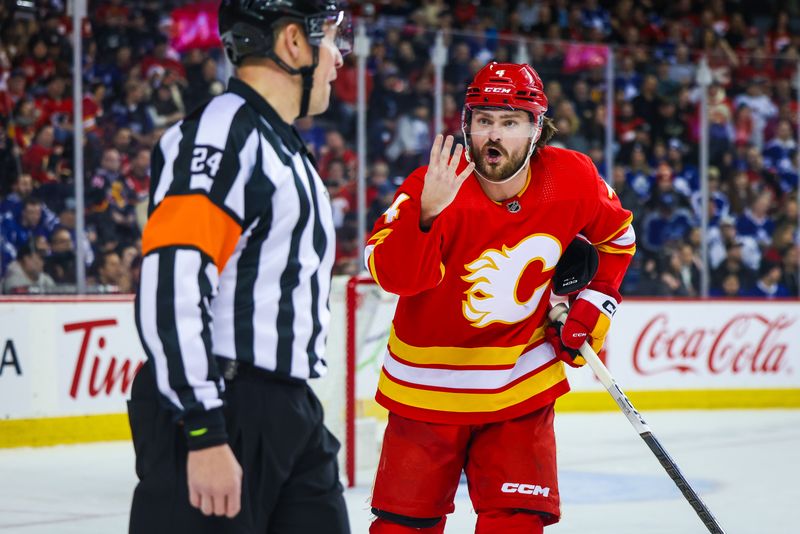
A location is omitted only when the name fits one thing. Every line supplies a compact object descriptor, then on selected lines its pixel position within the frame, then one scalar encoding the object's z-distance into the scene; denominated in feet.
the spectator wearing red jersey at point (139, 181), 44.36
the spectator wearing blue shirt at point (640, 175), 57.01
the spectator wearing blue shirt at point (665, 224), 55.92
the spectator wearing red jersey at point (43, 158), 43.28
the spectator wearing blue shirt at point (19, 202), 42.38
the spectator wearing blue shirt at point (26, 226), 42.21
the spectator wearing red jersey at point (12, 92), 43.55
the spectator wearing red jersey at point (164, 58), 46.48
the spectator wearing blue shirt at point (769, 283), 57.90
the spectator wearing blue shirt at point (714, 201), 57.55
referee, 11.62
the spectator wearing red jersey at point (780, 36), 79.98
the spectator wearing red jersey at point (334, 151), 50.07
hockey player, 18.64
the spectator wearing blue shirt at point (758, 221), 57.94
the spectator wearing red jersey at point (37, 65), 43.89
